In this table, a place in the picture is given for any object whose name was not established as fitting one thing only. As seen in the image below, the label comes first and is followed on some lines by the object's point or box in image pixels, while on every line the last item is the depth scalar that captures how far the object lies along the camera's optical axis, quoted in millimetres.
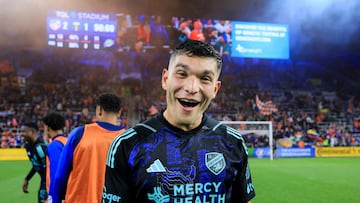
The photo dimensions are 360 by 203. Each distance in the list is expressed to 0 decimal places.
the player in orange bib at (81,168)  2992
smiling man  1691
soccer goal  22219
